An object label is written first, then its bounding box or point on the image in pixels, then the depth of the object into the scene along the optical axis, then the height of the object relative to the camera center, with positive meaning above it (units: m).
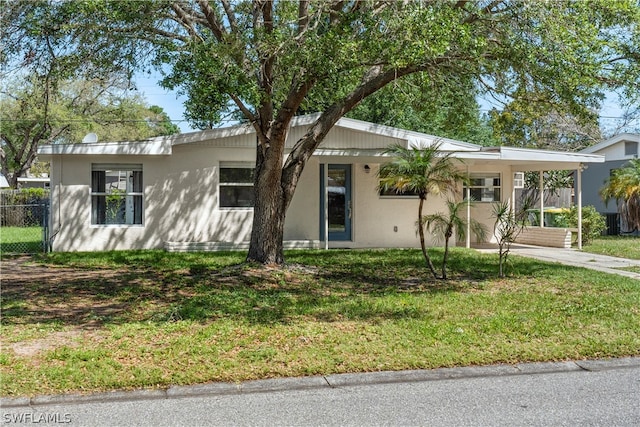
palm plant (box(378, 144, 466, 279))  9.91 +0.74
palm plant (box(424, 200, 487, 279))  10.06 -0.15
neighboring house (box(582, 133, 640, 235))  22.73 +1.92
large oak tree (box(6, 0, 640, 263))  8.34 +2.55
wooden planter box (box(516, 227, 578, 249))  17.17 -0.70
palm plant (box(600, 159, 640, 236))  19.48 +0.79
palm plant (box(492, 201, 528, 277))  10.31 -0.11
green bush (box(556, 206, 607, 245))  18.05 -0.25
